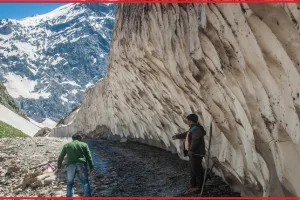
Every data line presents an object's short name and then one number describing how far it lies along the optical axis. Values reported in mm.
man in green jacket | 11279
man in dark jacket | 10672
